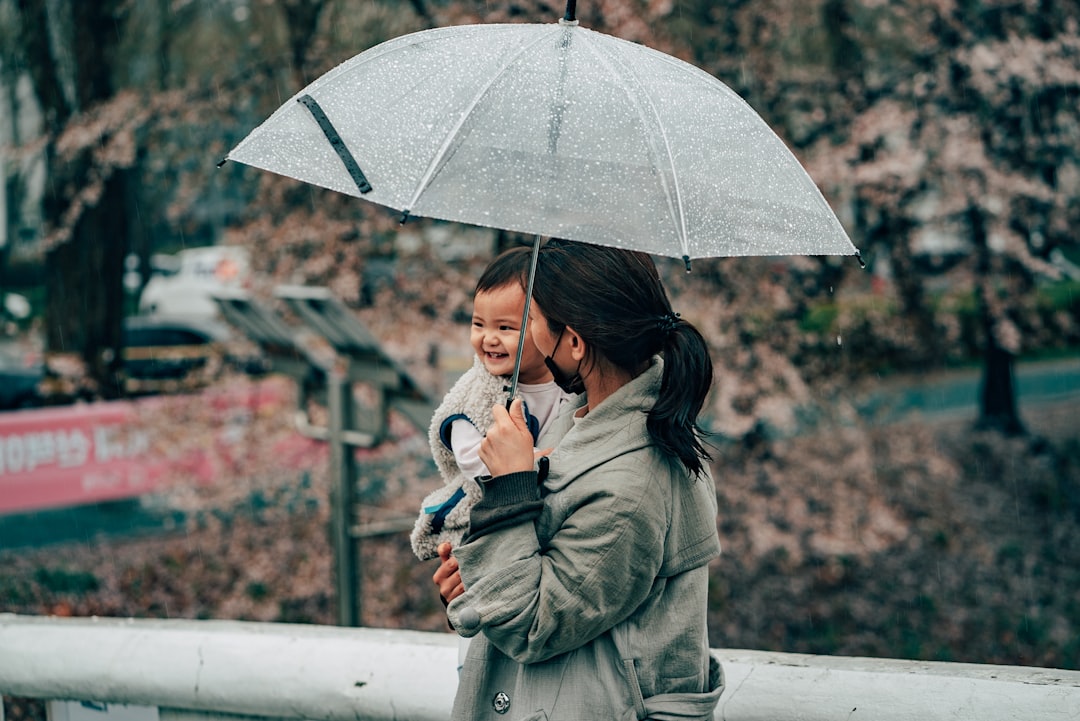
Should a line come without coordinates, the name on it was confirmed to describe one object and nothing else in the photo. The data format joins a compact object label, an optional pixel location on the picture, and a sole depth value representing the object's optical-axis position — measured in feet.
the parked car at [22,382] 32.96
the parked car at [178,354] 26.84
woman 6.05
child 7.32
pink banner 29.04
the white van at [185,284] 70.34
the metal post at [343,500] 18.88
